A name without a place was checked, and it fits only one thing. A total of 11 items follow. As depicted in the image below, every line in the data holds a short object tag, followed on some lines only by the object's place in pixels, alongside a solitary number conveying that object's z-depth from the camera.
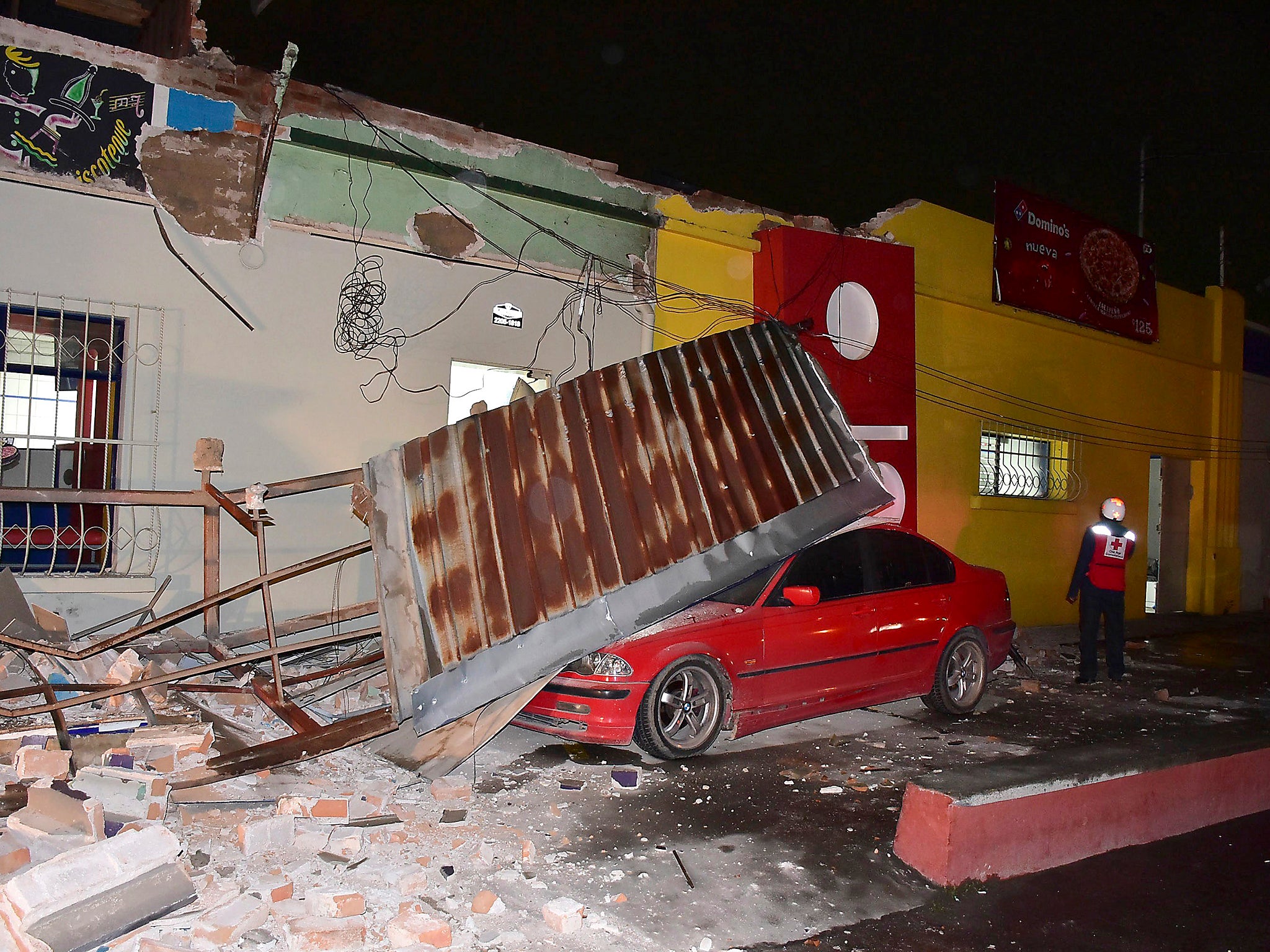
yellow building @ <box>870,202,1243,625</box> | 12.20
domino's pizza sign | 12.69
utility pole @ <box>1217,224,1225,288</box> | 16.45
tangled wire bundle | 8.16
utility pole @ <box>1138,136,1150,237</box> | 15.99
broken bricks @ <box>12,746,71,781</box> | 4.52
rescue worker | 8.62
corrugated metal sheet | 4.55
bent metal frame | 4.62
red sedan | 5.47
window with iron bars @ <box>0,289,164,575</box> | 6.95
